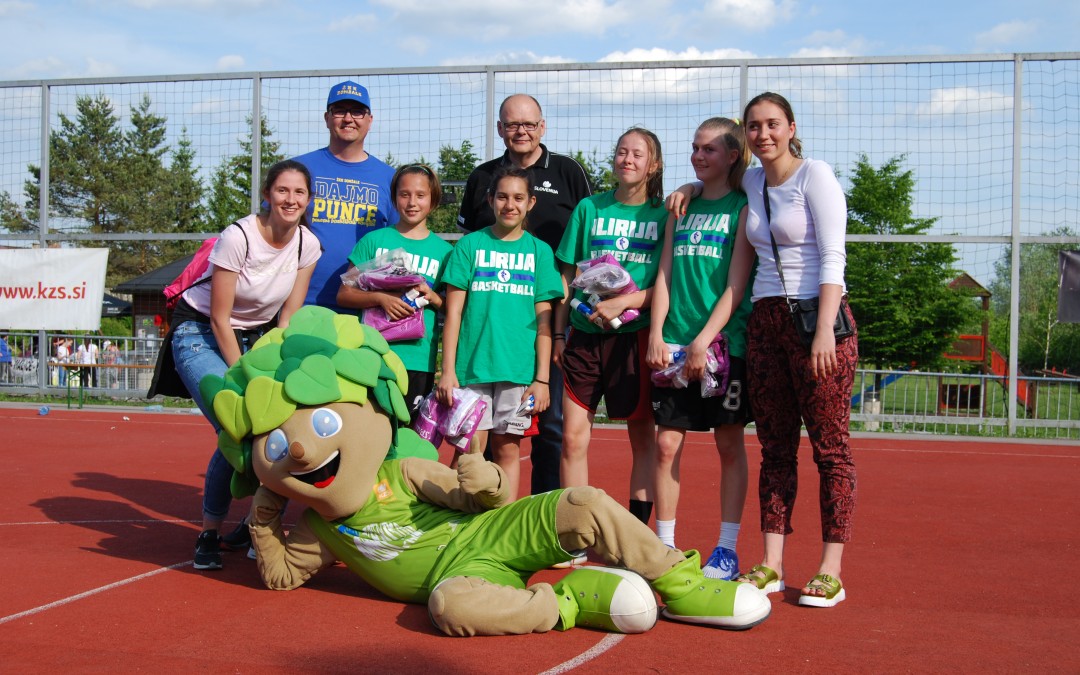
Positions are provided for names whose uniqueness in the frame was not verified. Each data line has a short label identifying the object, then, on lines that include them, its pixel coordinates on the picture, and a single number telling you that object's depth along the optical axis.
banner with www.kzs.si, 12.75
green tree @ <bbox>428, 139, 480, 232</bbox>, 10.95
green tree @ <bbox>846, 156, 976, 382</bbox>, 19.66
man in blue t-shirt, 5.47
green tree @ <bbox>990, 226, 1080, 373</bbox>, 26.36
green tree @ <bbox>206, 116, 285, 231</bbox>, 11.90
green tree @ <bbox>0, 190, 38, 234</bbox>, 14.44
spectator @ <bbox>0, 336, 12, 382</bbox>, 13.49
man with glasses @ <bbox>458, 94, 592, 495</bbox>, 5.56
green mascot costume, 3.69
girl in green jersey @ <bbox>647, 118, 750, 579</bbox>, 4.58
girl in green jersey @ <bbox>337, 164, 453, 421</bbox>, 5.04
